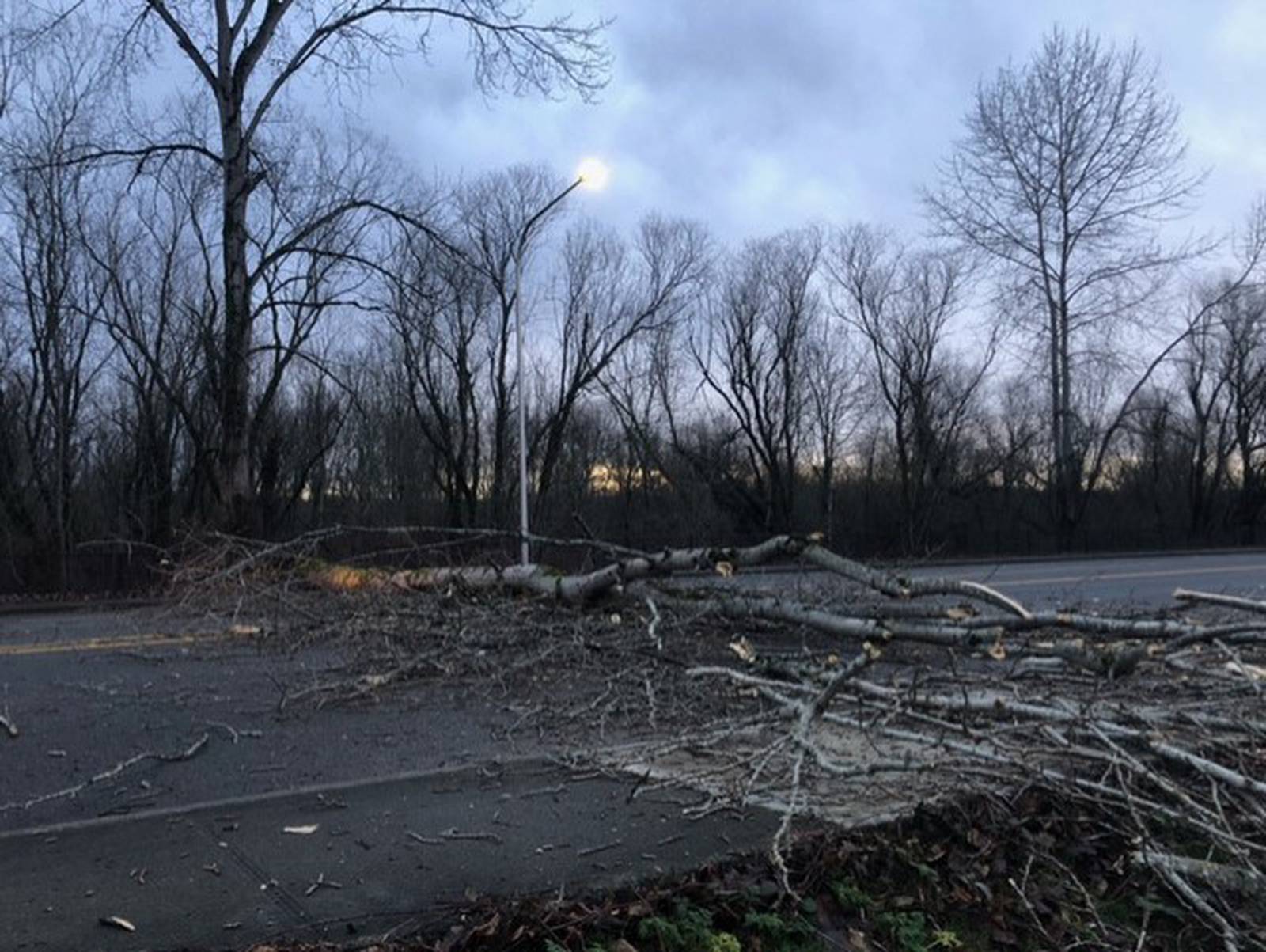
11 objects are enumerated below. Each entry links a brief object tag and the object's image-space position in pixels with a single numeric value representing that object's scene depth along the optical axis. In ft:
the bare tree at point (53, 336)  74.08
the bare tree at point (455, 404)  110.11
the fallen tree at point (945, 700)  14.40
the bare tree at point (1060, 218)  114.93
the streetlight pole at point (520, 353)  61.36
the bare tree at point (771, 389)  124.57
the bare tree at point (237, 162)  62.85
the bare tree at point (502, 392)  109.19
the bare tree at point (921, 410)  126.21
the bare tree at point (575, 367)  116.98
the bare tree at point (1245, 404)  147.84
